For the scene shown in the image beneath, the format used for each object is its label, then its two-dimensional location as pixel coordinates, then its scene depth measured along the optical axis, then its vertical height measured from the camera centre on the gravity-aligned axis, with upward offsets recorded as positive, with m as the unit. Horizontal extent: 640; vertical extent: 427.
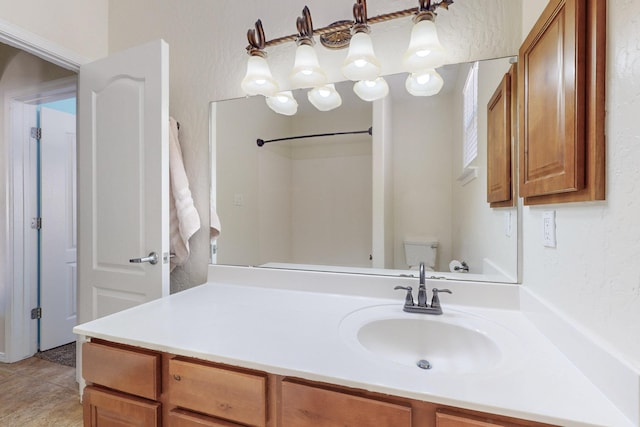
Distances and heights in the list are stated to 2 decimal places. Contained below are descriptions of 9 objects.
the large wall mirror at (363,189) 1.21 +0.11
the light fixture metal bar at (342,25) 1.17 +0.78
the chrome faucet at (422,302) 1.06 -0.32
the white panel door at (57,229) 2.37 -0.13
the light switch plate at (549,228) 0.84 -0.04
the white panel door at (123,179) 1.38 +0.17
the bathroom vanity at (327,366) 0.62 -0.36
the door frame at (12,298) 2.18 -0.62
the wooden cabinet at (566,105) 0.61 +0.26
